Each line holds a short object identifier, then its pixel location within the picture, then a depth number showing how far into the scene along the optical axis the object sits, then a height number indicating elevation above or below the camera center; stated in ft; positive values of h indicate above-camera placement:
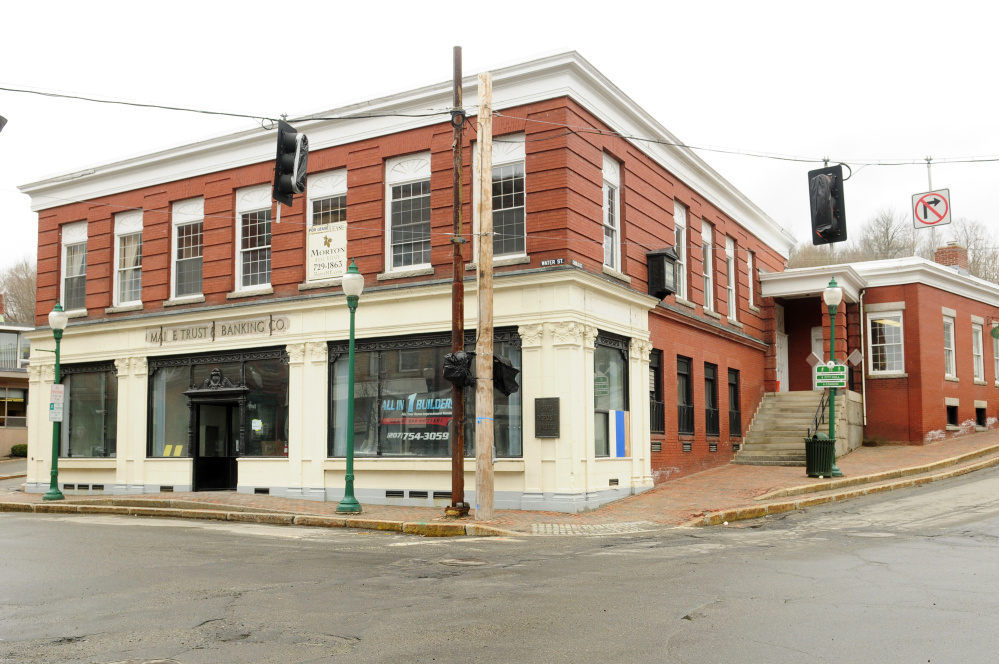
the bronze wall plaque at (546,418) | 56.70 -0.44
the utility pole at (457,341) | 52.70 +4.10
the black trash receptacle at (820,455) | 65.57 -3.34
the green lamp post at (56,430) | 73.10 -1.26
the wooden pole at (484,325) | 51.60 +5.00
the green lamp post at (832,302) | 68.08 +8.12
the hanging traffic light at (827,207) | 48.85 +10.98
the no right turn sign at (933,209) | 70.38 +15.65
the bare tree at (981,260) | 175.42 +29.10
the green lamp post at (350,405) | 56.29 +0.47
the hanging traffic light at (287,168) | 44.47 +12.23
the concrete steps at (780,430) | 80.79 -2.00
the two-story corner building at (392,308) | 59.16 +7.89
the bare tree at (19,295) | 210.47 +28.45
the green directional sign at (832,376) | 67.87 +2.48
